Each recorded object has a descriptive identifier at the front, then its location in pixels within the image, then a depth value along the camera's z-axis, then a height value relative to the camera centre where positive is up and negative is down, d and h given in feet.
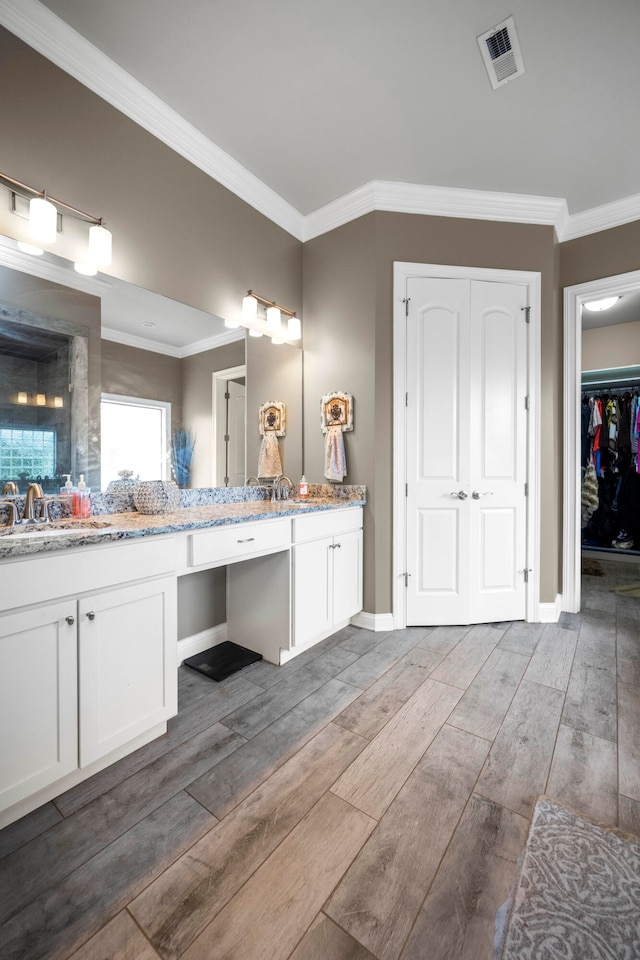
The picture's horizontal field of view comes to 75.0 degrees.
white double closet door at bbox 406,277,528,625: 9.32 +0.76
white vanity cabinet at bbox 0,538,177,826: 4.18 -2.14
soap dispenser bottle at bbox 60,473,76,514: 6.07 -0.27
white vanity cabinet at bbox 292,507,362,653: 7.82 -1.98
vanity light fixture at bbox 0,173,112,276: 5.62 +3.56
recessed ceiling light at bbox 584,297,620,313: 11.11 +4.63
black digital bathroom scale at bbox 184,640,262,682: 7.46 -3.50
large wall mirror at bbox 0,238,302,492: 5.66 +1.78
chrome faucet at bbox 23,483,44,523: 5.54 -0.36
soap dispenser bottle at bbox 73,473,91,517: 6.10 -0.38
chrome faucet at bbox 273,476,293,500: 9.46 -0.29
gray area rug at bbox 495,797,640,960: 2.73 -3.17
